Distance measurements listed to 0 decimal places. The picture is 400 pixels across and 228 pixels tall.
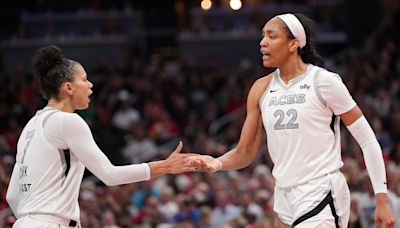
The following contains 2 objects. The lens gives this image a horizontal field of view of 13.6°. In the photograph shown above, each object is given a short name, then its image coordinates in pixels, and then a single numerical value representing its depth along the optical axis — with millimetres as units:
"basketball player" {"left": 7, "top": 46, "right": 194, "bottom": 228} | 10769
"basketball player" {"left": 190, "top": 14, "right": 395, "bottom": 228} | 11495
